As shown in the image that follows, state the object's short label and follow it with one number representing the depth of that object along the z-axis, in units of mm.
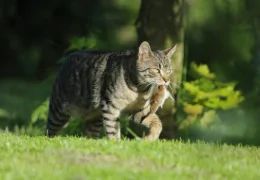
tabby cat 18812
